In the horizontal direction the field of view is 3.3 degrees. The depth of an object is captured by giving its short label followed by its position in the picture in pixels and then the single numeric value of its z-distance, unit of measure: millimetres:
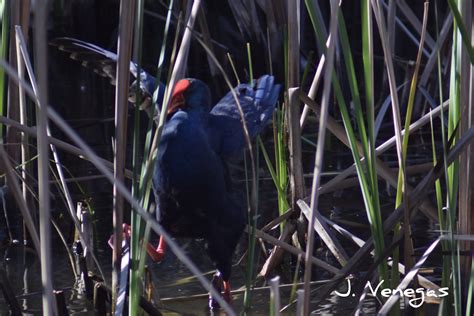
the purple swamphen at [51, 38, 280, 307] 14482
